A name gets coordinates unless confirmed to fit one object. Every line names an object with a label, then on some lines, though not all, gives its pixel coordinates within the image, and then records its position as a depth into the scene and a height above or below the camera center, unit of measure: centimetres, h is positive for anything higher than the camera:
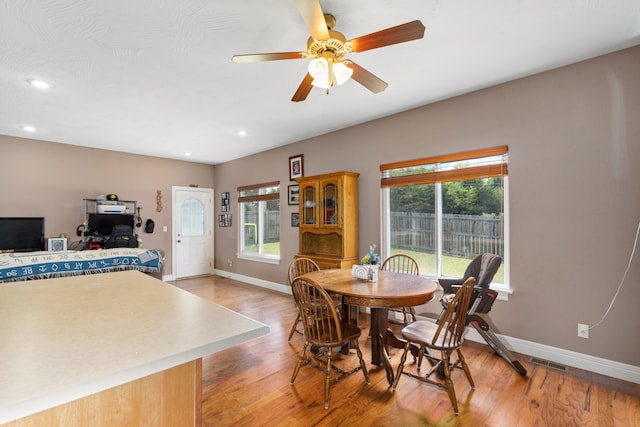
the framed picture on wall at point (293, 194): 513 +38
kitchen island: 70 -37
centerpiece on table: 264 -47
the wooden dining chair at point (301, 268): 315 -61
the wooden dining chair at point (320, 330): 209 -87
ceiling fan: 166 +104
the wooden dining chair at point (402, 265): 344 -60
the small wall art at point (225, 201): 666 +35
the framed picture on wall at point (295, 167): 504 +84
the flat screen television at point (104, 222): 521 -7
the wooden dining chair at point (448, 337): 197 -88
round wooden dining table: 218 -58
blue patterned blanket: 315 -51
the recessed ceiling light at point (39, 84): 285 +129
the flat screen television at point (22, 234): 458 -23
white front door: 641 -31
